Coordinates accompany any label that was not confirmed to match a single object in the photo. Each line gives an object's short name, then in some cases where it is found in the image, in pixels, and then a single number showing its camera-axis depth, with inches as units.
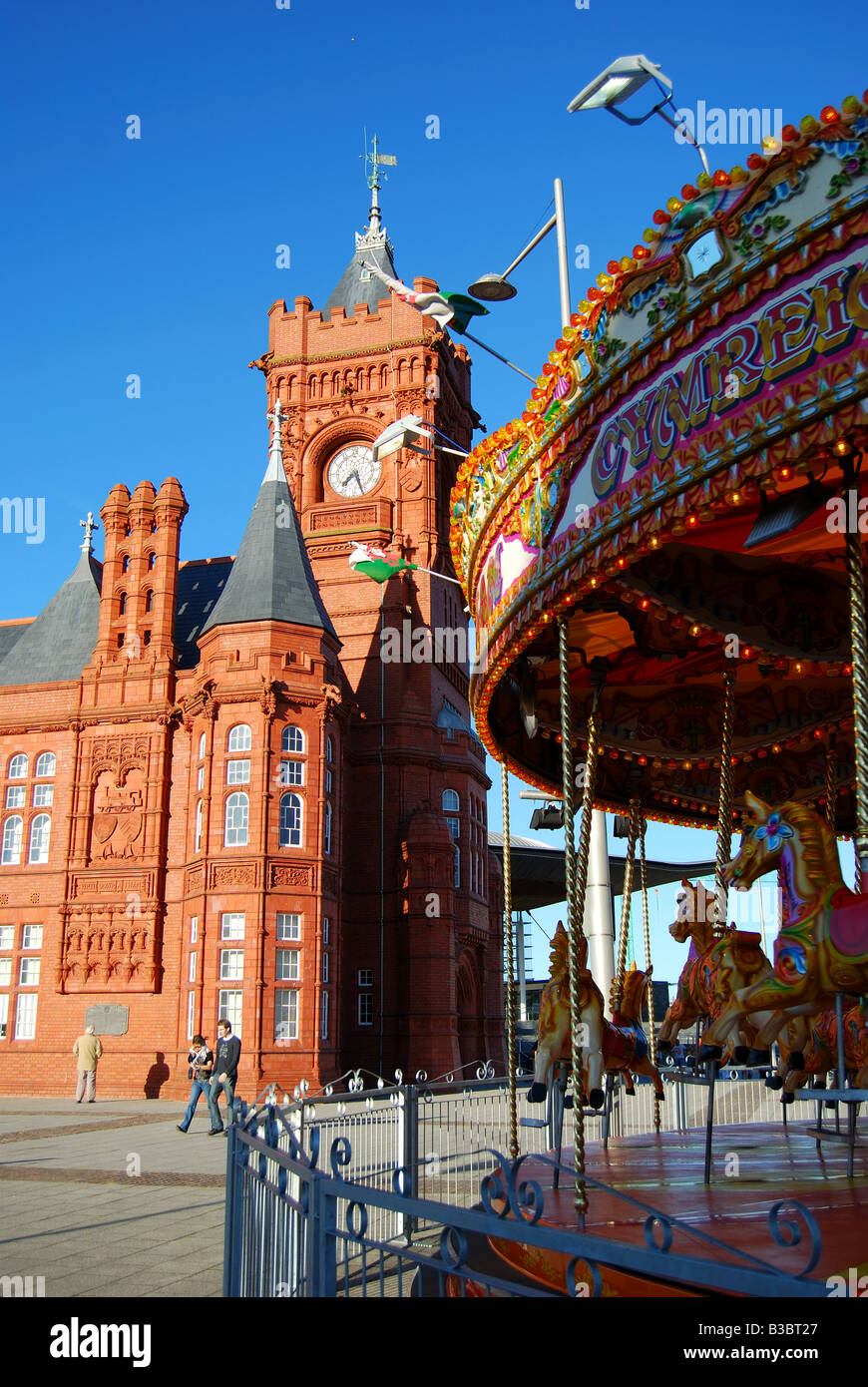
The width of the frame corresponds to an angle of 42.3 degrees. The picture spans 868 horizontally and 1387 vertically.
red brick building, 1098.7
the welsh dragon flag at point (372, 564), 1031.0
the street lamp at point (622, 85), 365.1
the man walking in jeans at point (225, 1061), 679.7
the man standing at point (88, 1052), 976.3
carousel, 197.5
